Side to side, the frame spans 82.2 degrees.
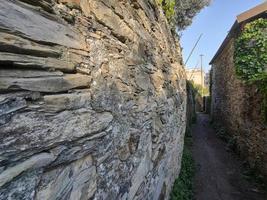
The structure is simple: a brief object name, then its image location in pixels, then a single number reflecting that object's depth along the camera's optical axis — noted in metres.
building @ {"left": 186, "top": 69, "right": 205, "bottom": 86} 28.77
